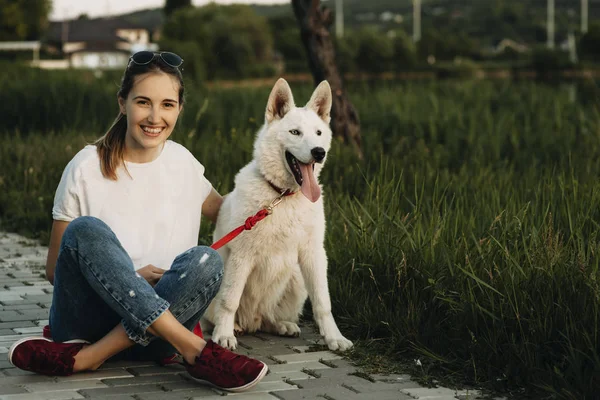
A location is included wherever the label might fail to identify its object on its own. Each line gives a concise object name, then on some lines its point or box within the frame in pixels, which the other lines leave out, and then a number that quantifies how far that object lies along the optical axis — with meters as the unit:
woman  4.12
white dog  5.09
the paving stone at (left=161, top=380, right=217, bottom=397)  4.19
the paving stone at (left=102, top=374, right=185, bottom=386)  4.33
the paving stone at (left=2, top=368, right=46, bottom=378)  4.43
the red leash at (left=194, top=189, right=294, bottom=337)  4.97
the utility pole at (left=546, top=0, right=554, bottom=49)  93.50
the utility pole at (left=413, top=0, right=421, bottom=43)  92.76
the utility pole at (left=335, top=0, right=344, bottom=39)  91.29
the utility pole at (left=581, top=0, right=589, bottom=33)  92.82
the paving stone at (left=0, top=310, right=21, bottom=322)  5.64
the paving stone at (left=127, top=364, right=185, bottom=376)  4.53
